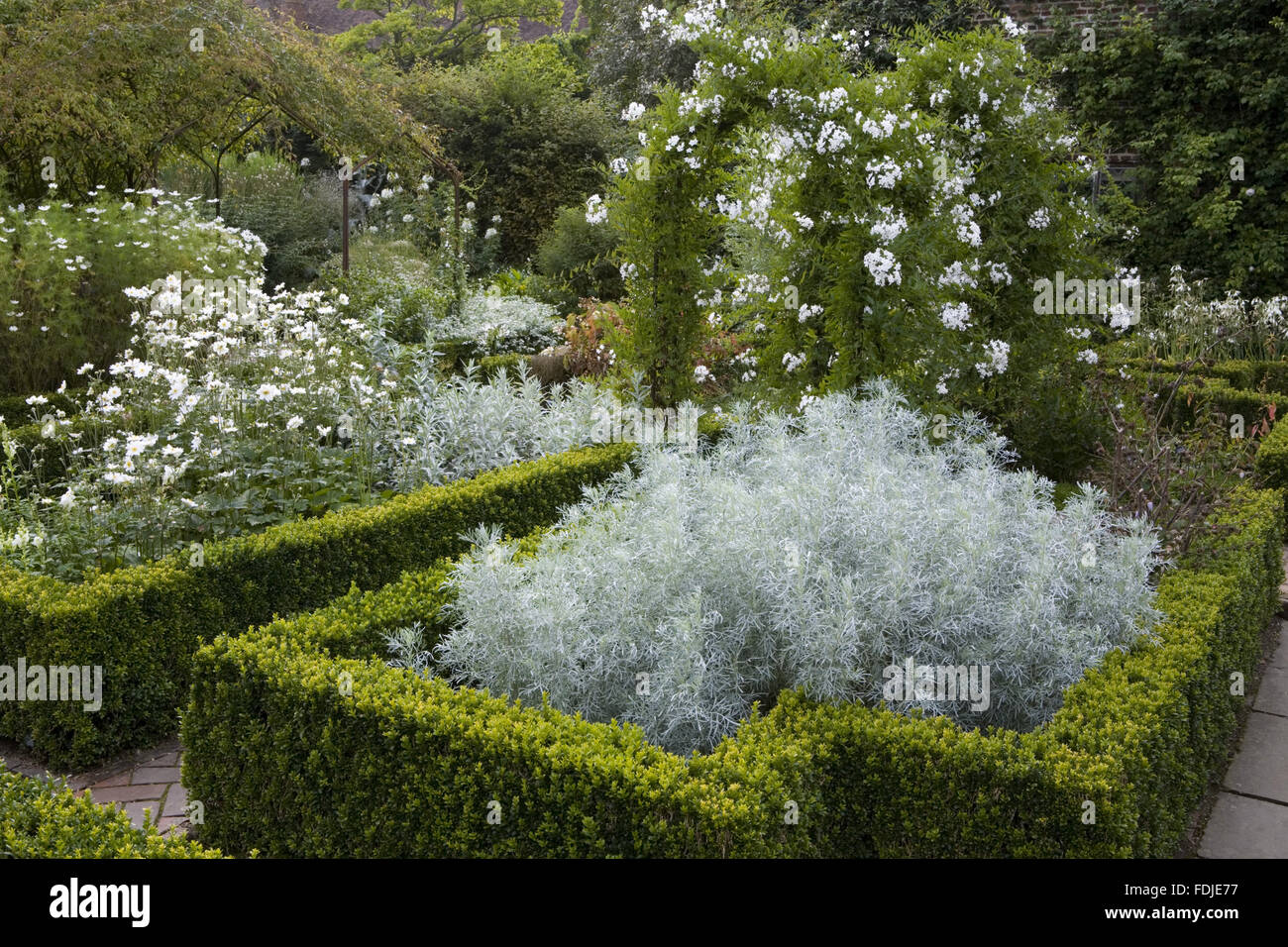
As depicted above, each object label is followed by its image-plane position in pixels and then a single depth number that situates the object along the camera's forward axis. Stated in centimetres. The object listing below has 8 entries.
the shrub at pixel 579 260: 1233
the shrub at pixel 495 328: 927
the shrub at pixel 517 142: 1484
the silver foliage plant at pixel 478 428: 534
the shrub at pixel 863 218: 488
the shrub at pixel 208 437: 426
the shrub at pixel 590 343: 862
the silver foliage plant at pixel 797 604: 286
